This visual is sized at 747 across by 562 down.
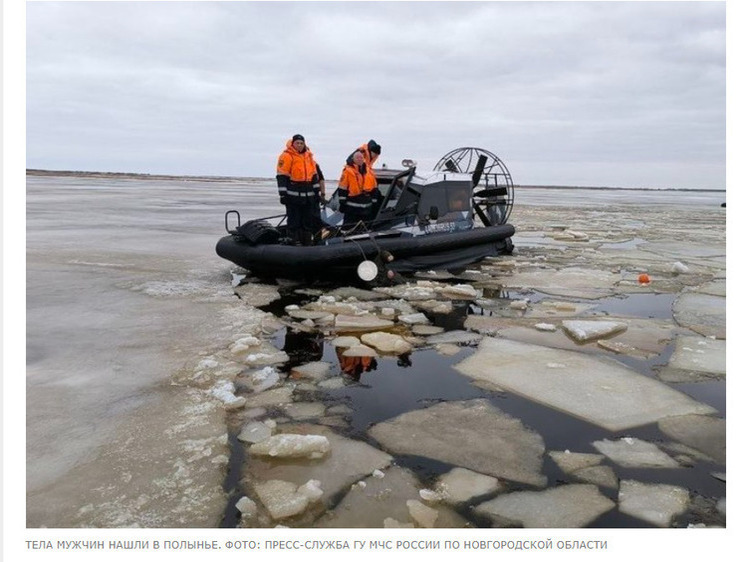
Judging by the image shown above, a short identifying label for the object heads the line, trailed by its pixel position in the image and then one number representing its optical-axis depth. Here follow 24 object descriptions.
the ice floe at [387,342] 4.64
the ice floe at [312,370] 4.00
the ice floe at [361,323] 5.30
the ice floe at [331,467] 2.68
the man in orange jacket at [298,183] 7.41
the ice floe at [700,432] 3.04
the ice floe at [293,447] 2.89
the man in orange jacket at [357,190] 8.08
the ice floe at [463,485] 2.57
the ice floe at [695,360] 4.11
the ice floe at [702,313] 5.37
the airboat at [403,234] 7.12
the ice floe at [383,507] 2.38
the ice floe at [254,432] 3.06
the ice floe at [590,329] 4.99
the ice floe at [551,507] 2.40
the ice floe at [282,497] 2.42
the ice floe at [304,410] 3.37
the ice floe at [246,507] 2.40
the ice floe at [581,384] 3.47
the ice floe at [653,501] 2.43
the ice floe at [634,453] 2.87
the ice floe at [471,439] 2.84
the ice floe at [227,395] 3.45
